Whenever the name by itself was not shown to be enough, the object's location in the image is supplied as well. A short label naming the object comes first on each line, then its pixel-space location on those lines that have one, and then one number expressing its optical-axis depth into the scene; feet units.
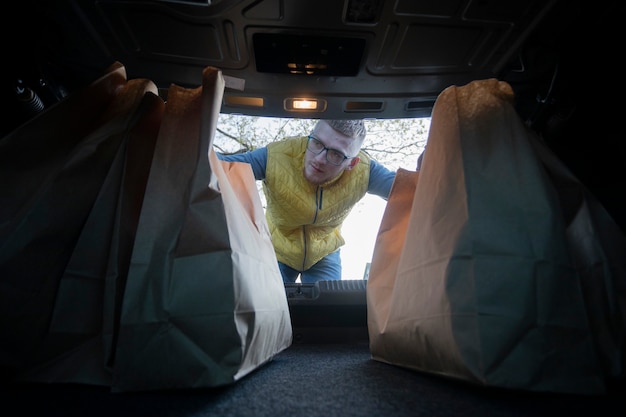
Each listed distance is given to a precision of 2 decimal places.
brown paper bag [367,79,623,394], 1.62
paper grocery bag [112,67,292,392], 1.72
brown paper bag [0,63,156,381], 1.86
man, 5.54
